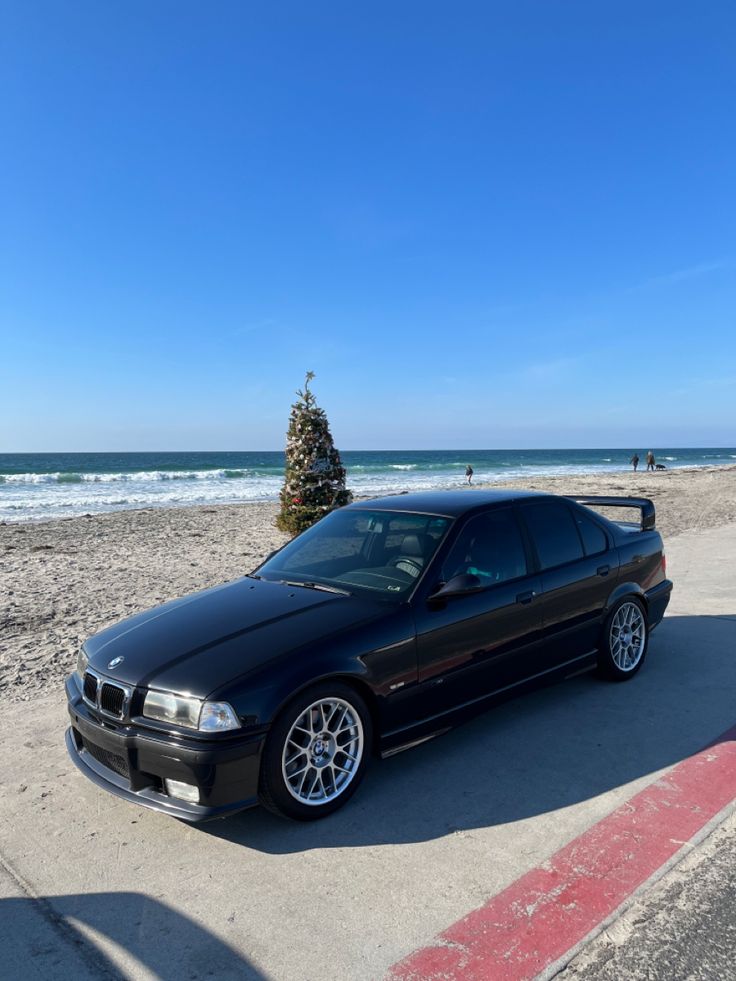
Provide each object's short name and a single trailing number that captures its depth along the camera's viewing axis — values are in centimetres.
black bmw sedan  322
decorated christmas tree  1250
